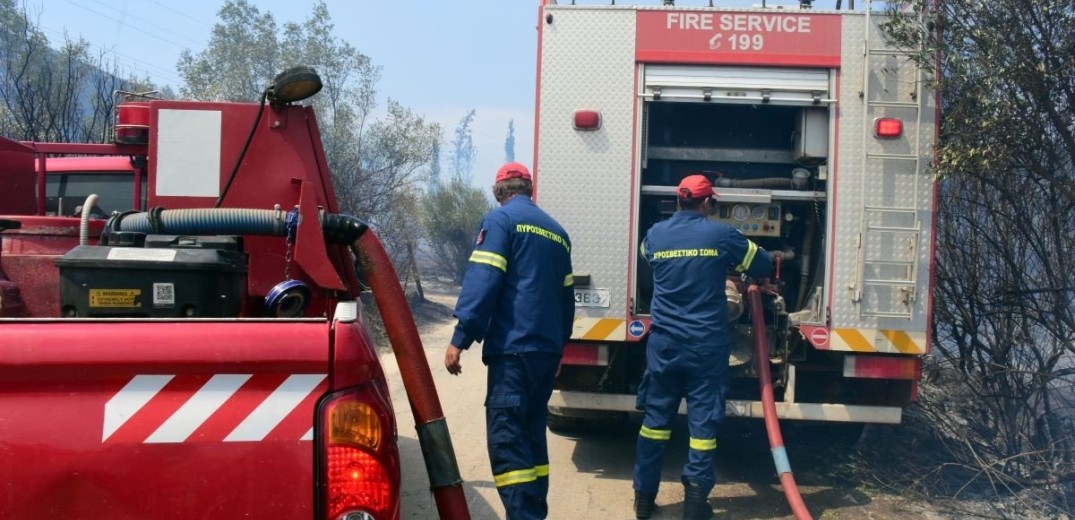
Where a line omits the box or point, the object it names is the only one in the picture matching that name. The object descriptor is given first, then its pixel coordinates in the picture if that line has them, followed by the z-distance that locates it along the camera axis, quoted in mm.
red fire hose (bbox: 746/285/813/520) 4949
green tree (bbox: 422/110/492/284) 22859
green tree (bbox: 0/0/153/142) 10141
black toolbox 2342
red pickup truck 1958
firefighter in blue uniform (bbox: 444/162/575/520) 4312
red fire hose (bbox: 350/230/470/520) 2668
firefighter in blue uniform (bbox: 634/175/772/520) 5180
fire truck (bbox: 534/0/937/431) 5566
